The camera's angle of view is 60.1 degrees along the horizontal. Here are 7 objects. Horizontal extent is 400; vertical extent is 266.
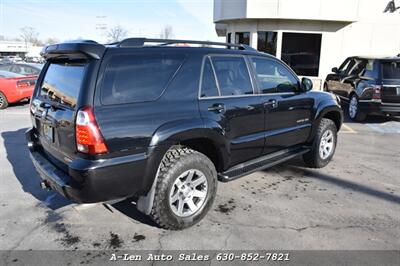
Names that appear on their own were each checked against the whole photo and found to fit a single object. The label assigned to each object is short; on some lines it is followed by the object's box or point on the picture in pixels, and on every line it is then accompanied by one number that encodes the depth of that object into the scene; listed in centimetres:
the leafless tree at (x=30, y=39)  11524
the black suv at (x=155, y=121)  294
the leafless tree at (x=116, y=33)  6023
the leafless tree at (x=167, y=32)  7162
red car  1118
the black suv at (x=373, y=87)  845
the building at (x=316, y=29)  1434
